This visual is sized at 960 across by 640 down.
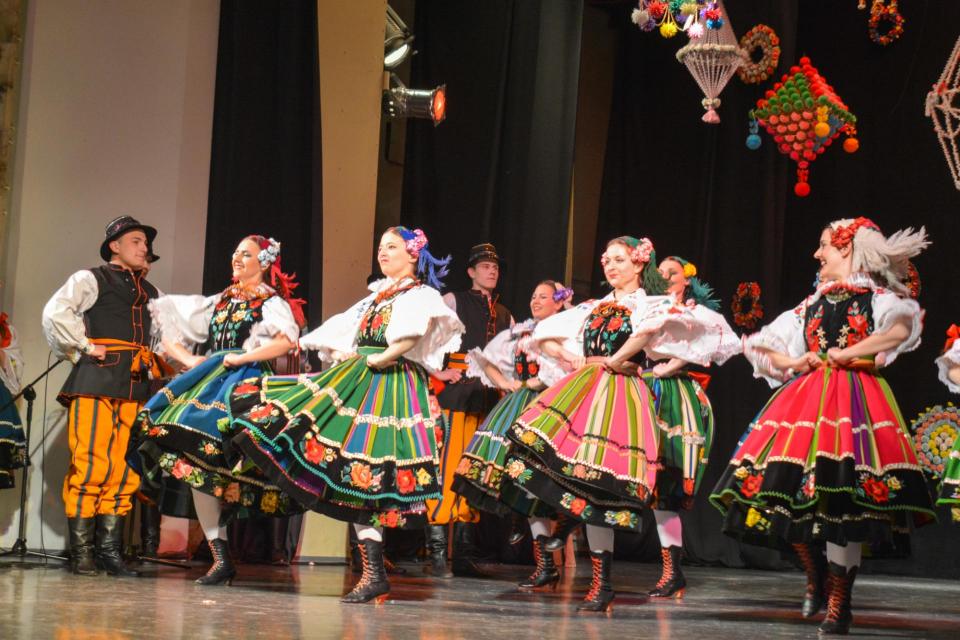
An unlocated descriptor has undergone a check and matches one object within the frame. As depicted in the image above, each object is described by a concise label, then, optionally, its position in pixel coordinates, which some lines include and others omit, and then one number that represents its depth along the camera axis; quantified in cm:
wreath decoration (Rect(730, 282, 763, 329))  752
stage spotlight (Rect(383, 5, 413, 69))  736
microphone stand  558
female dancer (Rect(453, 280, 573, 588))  538
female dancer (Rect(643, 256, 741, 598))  514
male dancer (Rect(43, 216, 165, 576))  519
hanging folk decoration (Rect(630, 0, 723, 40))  566
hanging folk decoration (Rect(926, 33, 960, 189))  607
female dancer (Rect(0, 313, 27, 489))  539
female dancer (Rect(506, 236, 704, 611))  427
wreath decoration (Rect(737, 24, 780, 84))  745
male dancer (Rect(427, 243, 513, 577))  602
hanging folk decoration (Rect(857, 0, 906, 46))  729
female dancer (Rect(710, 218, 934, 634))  396
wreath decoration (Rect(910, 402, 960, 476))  702
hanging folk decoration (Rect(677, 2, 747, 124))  655
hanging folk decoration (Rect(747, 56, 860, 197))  707
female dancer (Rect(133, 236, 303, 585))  475
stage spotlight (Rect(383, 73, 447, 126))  702
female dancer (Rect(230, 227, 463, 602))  428
